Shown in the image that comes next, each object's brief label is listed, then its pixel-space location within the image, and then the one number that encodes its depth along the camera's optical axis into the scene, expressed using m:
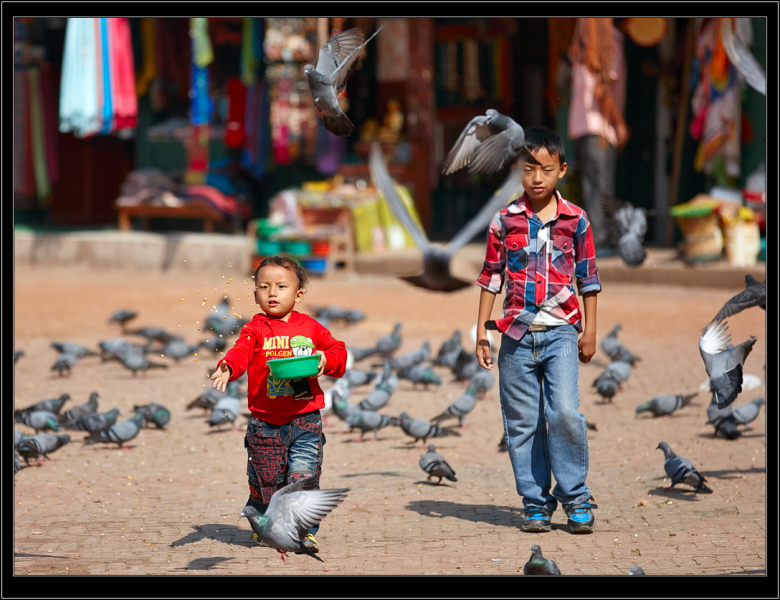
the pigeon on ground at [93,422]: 12.38
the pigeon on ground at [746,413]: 12.55
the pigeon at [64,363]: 16.78
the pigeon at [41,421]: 12.61
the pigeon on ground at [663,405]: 13.51
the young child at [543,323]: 8.77
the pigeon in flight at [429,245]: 10.59
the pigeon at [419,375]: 15.48
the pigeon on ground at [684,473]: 10.04
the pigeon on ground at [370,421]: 12.62
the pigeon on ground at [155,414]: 13.25
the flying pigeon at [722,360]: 9.55
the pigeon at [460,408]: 12.84
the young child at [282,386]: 8.05
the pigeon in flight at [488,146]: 8.91
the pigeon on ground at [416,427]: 12.14
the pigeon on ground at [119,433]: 12.24
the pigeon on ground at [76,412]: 13.17
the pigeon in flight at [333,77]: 8.37
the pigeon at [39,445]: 11.44
